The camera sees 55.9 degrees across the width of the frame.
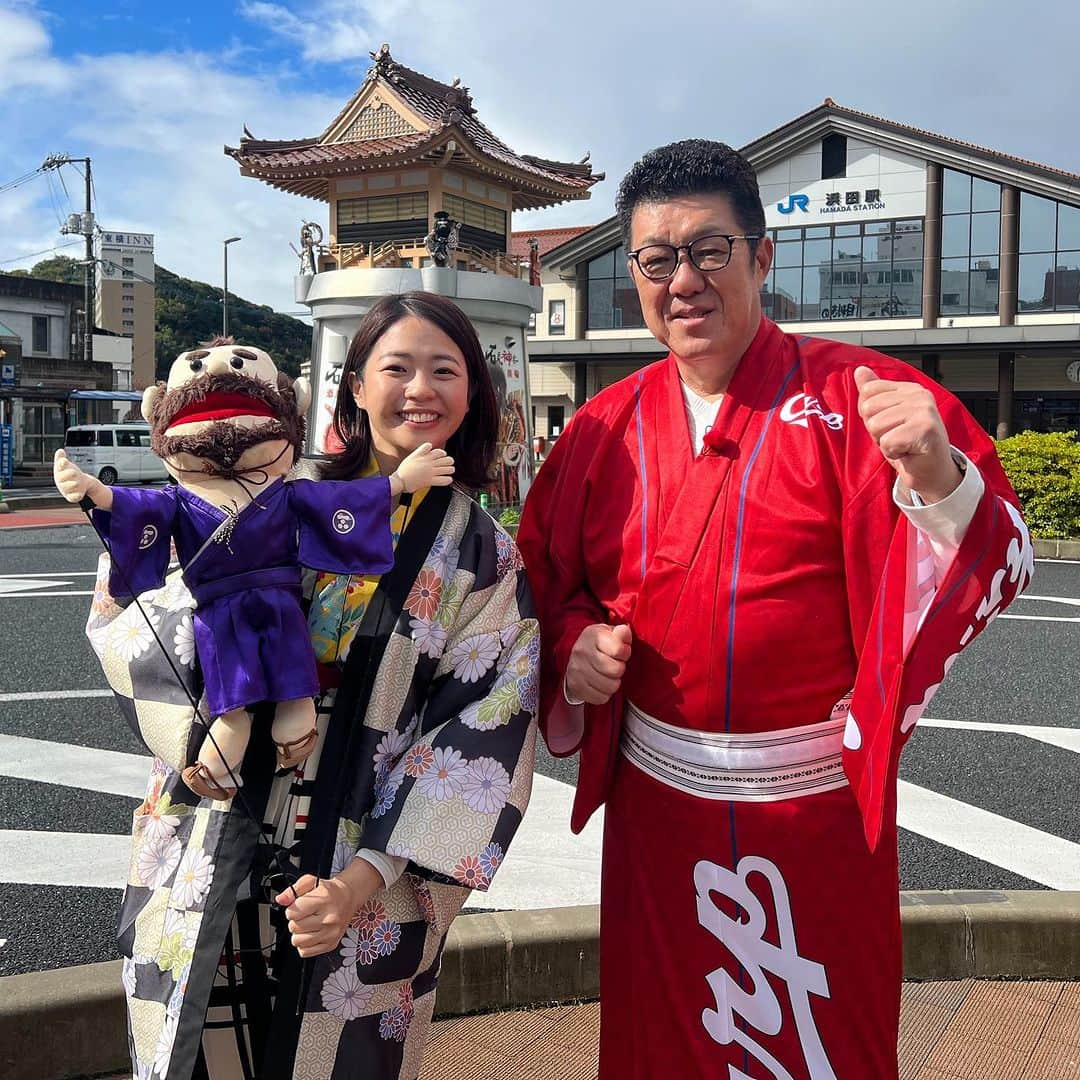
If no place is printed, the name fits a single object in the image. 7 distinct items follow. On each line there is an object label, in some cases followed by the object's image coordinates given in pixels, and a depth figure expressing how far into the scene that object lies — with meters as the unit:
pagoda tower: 15.06
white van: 26.25
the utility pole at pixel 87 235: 31.88
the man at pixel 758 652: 1.65
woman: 1.64
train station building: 23.02
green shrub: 13.02
